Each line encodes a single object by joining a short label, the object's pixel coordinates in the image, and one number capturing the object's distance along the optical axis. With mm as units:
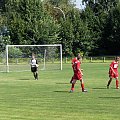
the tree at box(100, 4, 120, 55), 82750
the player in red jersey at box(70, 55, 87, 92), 22734
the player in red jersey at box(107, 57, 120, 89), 25734
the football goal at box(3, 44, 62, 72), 49906
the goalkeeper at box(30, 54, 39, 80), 34438
